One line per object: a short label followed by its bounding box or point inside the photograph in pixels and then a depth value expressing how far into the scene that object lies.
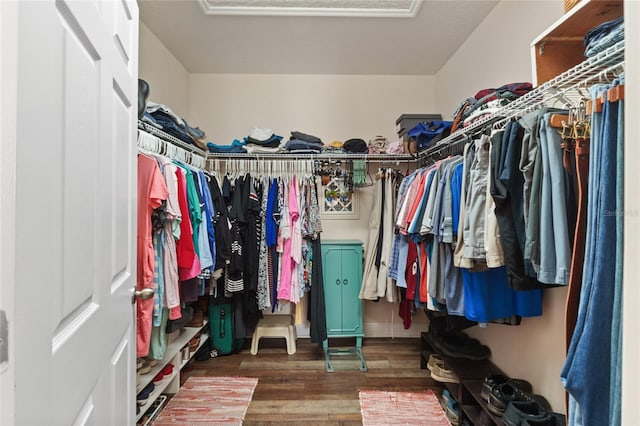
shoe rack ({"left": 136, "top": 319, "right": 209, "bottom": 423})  1.68
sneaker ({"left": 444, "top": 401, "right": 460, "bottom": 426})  1.81
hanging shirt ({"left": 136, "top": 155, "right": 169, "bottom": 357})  1.41
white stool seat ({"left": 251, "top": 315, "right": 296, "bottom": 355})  2.65
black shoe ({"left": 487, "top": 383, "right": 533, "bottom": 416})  1.42
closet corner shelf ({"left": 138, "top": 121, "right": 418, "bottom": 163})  2.62
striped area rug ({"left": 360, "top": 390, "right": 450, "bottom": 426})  1.81
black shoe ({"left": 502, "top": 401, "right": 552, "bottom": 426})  1.28
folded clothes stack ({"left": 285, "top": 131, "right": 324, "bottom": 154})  2.63
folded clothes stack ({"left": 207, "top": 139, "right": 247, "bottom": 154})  2.64
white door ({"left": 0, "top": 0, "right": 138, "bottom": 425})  0.40
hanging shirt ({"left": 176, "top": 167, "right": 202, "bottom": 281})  1.72
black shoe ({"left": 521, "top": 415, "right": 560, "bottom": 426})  1.25
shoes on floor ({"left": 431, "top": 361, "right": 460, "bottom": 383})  1.95
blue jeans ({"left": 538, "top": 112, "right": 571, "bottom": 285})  0.90
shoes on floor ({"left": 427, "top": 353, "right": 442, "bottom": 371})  2.10
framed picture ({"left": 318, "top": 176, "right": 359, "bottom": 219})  3.00
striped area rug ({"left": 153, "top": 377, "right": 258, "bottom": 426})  1.82
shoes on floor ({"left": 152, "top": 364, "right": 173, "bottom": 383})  1.90
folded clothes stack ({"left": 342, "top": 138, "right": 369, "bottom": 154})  2.72
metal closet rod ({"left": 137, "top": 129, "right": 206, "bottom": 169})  1.63
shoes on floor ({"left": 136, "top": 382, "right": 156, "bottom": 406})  1.65
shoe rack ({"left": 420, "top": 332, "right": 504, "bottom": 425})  1.56
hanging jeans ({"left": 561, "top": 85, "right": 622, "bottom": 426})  0.62
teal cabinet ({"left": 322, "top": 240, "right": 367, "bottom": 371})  2.67
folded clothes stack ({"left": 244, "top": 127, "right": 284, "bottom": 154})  2.59
